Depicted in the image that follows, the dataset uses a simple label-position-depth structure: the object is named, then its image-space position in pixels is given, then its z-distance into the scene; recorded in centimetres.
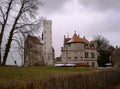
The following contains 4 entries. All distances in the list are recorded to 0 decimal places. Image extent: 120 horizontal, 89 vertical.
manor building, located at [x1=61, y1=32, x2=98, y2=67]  5841
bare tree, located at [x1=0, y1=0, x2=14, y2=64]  2585
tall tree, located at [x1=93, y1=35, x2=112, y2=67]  5855
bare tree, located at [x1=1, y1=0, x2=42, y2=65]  2581
